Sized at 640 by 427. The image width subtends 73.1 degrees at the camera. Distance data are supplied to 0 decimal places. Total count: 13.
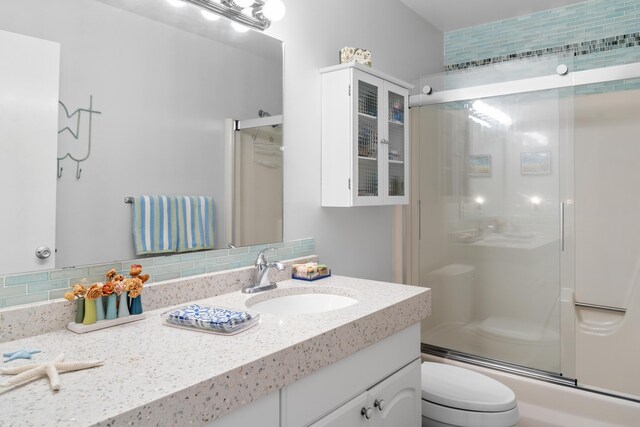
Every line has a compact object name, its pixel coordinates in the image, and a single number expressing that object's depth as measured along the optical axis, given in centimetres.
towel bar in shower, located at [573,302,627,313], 292
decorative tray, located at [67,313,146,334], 113
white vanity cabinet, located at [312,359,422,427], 124
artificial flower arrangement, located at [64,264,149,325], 116
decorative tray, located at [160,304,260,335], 112
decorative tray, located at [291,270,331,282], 185
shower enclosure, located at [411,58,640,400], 238
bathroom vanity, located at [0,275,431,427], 75
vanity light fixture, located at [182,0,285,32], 165
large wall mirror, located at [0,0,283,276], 118
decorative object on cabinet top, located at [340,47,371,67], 216
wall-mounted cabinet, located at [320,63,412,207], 206
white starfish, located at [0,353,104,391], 79
